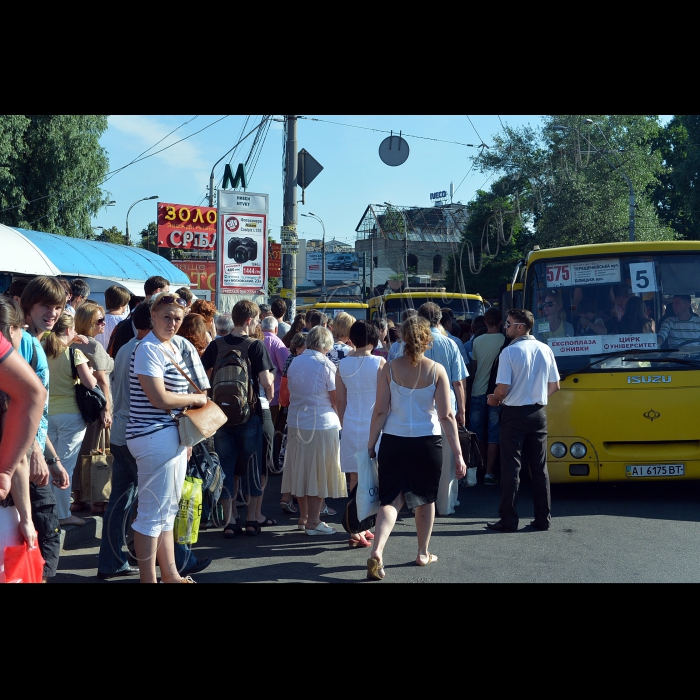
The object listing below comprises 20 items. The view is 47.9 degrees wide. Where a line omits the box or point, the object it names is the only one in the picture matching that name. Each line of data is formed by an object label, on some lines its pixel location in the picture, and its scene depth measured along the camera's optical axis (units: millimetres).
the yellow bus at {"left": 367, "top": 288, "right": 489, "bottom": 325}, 15609
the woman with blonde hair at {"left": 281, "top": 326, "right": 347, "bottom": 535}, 6789
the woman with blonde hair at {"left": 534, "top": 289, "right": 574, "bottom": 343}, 8094
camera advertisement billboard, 12742
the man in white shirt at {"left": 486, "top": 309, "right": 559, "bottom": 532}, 6984
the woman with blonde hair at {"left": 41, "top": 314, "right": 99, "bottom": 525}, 6316
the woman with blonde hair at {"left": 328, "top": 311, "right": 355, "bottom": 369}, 8109
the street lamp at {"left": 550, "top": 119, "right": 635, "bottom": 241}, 25750
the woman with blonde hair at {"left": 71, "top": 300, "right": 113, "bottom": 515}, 6566
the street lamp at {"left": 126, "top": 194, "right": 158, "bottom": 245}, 46656
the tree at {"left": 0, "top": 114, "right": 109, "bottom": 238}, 28250
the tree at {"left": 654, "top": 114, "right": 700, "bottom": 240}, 35188
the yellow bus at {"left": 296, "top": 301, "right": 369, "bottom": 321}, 21422
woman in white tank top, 5715
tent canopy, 16172
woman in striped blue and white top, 4746
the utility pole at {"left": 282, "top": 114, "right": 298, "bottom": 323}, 15008
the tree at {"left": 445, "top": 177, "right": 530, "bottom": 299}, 31375
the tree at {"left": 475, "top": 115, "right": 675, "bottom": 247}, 35188
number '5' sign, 8047
